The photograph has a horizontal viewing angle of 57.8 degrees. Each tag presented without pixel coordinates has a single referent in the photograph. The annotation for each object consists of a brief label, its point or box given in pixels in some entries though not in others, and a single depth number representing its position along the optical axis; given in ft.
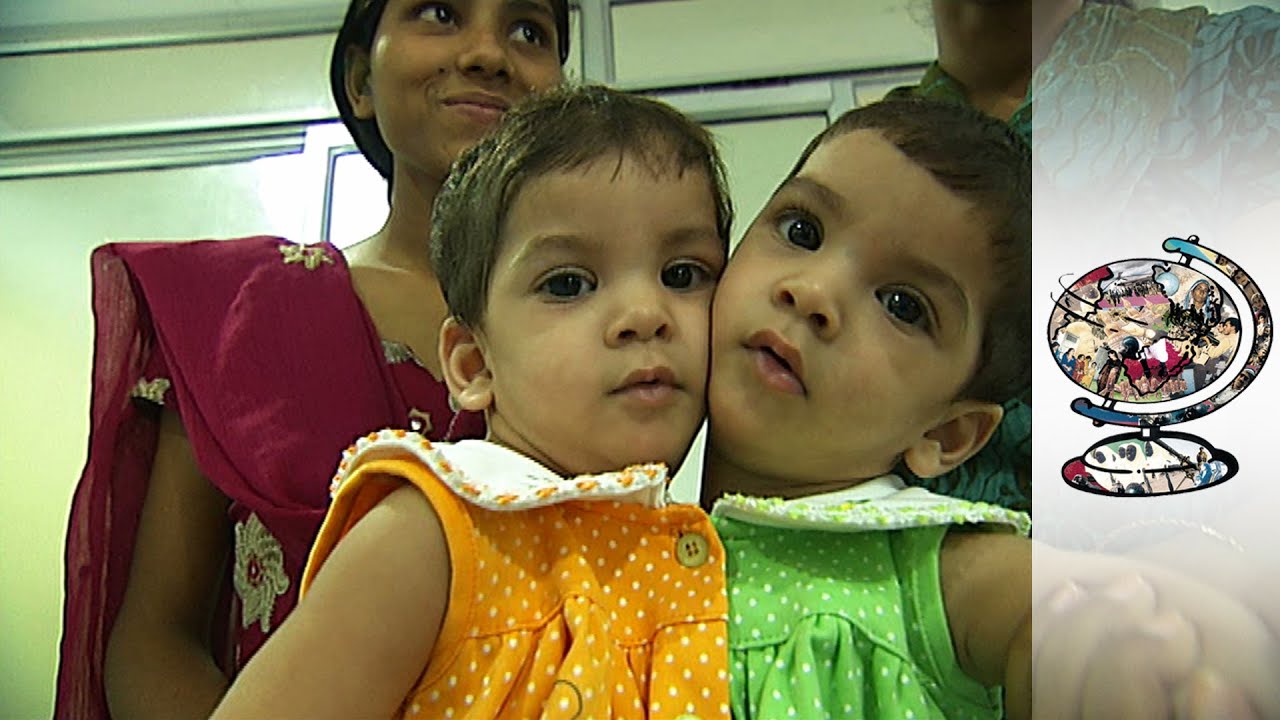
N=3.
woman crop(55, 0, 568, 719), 2.43
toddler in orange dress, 1.39
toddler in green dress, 1.46
